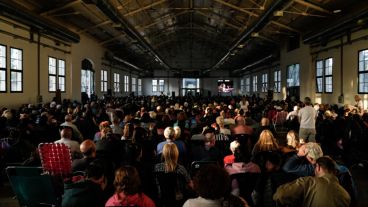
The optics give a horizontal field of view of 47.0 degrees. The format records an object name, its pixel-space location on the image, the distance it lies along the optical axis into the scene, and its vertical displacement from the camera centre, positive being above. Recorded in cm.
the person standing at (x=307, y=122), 1065 -53
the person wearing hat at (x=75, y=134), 906 -73
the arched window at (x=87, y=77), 2616 +147
